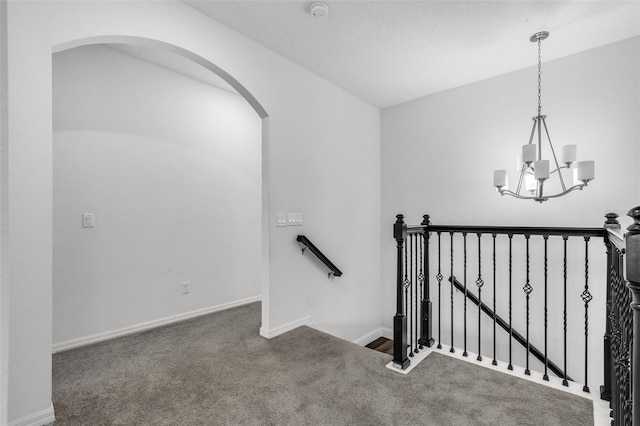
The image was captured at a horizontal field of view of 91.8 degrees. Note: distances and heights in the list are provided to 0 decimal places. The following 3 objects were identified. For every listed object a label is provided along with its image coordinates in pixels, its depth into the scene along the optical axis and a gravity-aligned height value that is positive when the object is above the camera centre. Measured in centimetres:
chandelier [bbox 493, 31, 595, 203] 228 +34
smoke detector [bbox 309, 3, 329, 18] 218 +144
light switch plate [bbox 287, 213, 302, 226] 291 -7
